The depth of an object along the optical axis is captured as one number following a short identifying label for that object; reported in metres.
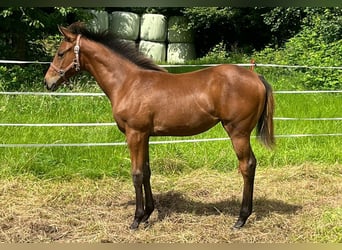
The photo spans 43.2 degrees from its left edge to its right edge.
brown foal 3.28
